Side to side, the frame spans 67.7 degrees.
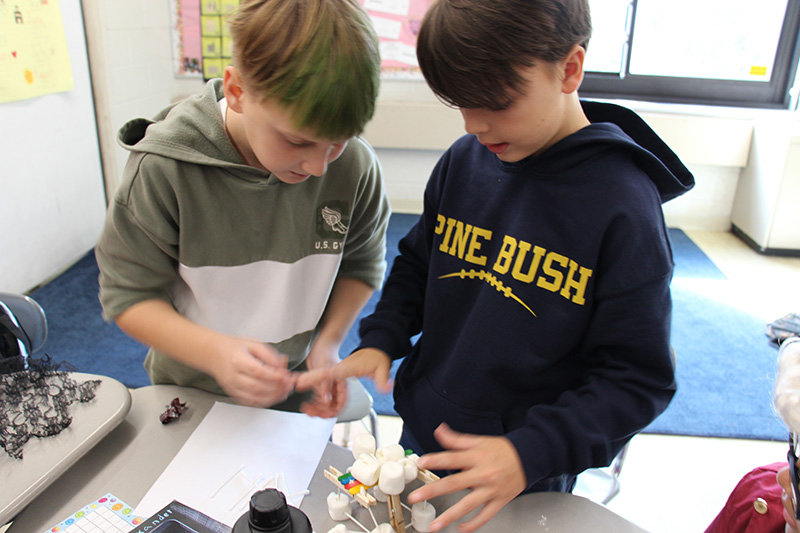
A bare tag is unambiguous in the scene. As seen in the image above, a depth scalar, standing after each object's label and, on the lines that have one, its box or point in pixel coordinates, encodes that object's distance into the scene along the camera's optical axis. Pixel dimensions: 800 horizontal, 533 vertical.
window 3.71
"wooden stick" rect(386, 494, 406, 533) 0.67
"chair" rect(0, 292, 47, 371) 1.08
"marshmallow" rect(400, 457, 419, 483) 0.68
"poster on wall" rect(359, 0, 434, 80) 3.62
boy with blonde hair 0.67
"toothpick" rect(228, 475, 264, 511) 0.71
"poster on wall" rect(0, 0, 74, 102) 2.34
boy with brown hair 0.67
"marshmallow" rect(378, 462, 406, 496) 0.64
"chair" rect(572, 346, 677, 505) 1.73
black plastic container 0.51
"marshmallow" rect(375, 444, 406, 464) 0.68
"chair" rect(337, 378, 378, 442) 1.15
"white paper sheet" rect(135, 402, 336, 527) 0.71
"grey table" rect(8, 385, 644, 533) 0.70
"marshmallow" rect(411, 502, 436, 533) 0.67
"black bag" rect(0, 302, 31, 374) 0.92
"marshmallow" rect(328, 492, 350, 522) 0.68
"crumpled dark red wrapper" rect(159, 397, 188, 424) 0.84
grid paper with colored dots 0.67
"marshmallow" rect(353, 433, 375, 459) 0.71
